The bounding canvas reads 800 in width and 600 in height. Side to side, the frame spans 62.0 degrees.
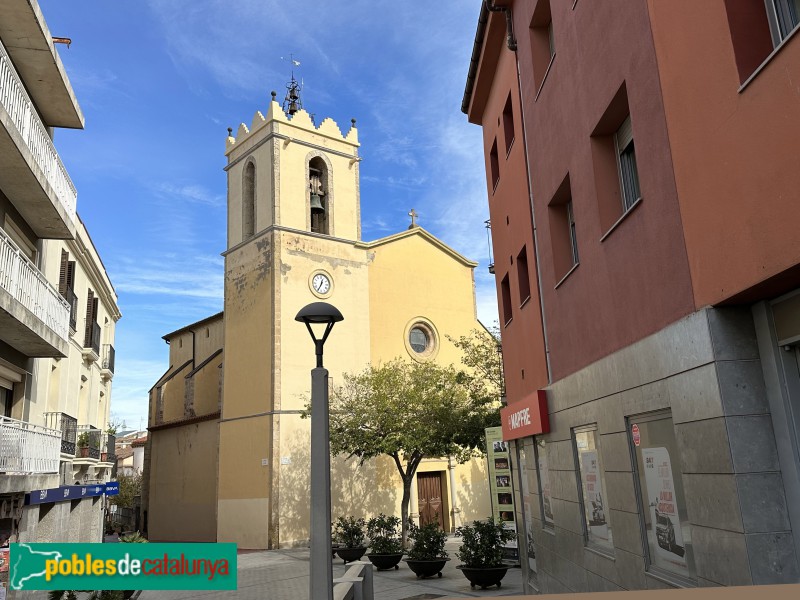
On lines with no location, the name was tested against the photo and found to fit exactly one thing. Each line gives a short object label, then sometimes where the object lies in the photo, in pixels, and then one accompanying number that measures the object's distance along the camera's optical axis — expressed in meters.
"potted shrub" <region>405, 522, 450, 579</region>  16.06
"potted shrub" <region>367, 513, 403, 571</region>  17.91
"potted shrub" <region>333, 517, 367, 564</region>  19.91
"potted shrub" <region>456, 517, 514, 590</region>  13.89
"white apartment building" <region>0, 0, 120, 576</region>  11.53
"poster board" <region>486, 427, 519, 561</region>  16.31
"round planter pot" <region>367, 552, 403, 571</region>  17.88
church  25.91
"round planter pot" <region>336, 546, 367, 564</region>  19.83
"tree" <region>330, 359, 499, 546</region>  21.19
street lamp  5.65
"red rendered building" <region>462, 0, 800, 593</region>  4.24
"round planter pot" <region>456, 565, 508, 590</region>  13.83
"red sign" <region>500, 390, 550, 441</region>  9.64
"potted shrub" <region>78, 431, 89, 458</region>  19.33
